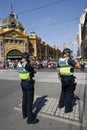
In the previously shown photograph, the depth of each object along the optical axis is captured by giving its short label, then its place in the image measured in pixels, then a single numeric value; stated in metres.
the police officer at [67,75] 2.60
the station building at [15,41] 26.77
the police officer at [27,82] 2.36
